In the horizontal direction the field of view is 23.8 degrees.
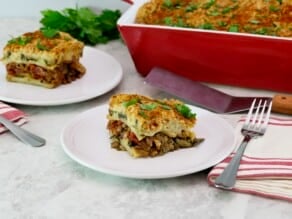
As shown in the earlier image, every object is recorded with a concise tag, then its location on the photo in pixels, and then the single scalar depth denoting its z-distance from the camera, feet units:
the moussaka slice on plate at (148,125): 2.67
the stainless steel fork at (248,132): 2.55
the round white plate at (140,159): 2.58
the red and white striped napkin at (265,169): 2.54
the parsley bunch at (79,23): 4.12
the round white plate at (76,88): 3.24
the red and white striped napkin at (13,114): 3.11
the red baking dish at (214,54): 3.23
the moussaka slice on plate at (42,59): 3.36
